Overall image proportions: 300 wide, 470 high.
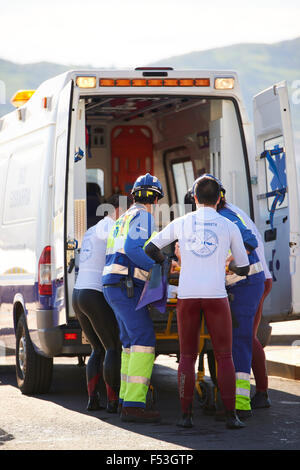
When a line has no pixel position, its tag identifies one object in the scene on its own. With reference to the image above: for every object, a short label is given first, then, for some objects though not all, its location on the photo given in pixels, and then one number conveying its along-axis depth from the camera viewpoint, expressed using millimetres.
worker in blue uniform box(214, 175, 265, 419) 16078
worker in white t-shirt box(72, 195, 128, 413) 17047
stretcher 16844
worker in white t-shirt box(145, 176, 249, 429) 15133
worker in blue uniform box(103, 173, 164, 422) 16016
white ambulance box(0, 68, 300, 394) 17906
